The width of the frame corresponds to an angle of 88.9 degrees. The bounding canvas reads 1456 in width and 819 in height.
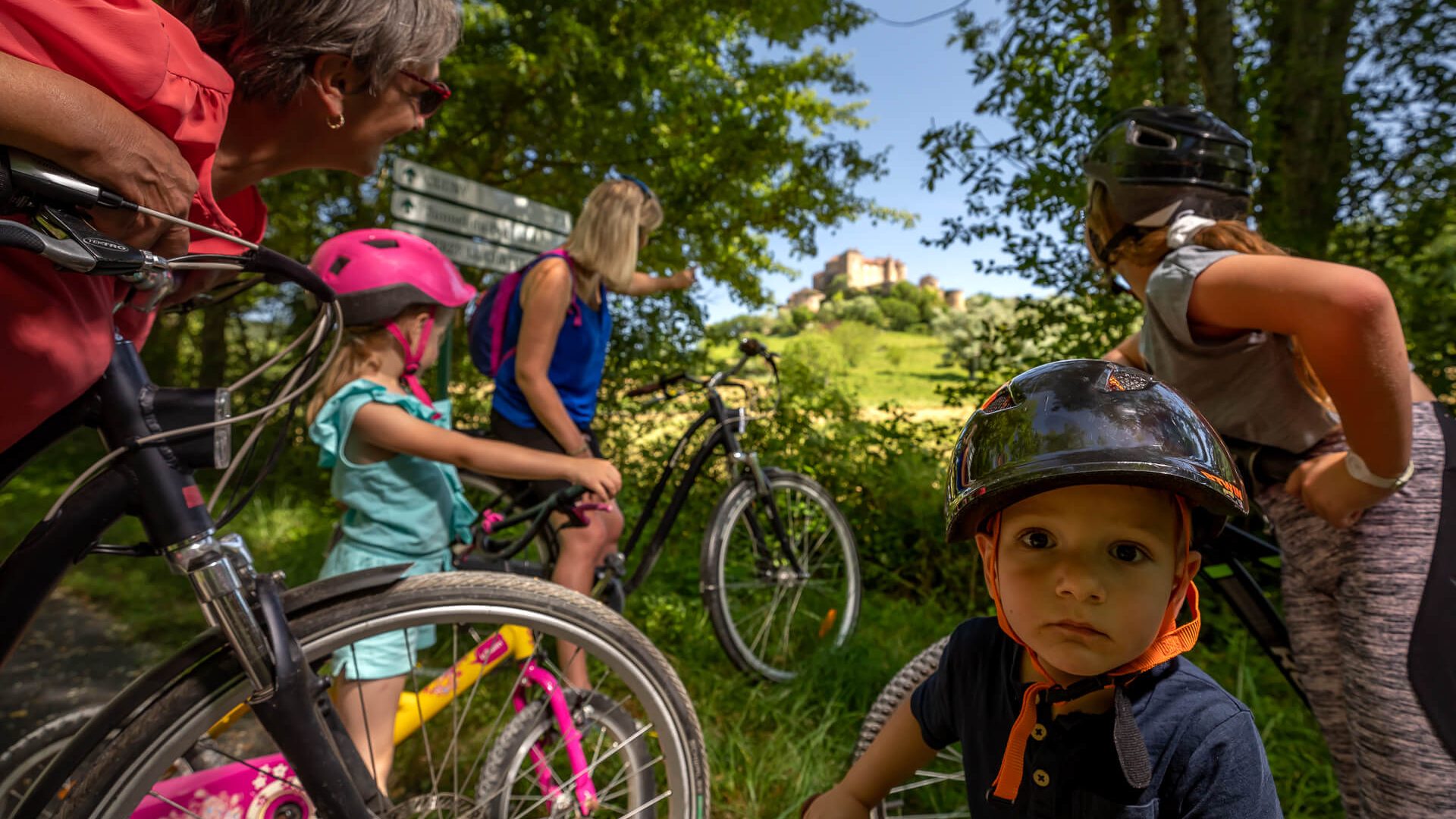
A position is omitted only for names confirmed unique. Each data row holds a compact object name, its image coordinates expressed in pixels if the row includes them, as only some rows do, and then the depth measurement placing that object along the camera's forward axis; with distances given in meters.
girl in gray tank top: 1.36
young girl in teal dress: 1.93
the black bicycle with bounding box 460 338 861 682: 3.17
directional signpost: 3.65
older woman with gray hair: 0.85
